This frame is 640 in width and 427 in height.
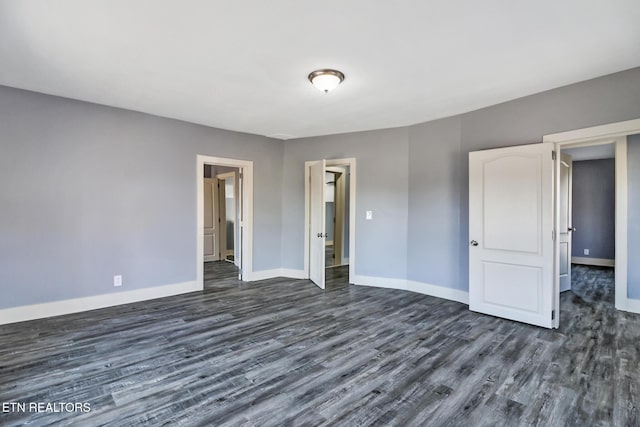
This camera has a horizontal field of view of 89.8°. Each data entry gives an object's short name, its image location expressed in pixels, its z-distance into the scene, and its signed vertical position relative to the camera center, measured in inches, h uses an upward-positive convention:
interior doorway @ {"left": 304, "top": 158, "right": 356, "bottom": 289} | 209.3 -6.1
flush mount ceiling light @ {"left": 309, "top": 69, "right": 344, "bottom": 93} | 117.6 +49.9
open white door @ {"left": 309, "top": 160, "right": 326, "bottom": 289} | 208.7 -6.3
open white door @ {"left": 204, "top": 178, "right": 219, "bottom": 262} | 301.6 -6.8
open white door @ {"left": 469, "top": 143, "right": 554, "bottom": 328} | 135.3 -9.1
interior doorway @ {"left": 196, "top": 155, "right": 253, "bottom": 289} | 196.2 -0.2
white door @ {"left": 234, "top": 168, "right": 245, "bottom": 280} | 221.1 +1.9
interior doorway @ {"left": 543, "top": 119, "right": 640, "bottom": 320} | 161.0 -9.2
